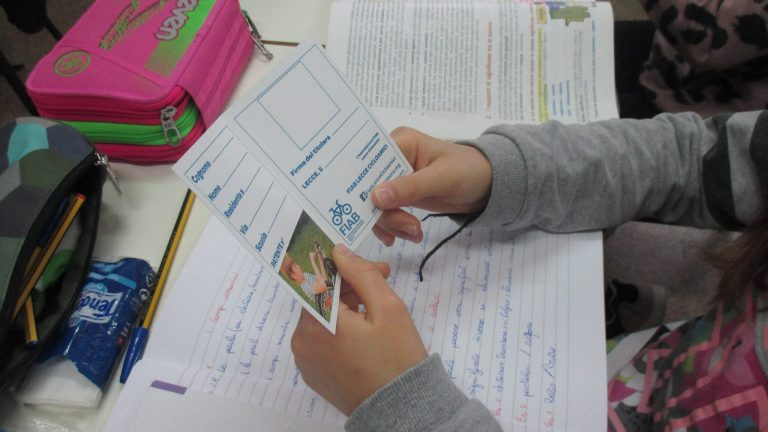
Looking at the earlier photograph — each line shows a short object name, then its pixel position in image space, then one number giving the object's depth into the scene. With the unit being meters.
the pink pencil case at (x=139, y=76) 0.55
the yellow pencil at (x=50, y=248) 0.42
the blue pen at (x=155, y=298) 0.46
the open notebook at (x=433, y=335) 0.43
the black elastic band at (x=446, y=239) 0.51
